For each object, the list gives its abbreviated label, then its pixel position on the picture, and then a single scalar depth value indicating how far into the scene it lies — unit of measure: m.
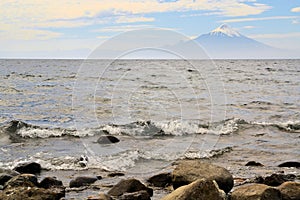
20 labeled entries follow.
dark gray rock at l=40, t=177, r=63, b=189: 9.05
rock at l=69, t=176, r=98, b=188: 9.33
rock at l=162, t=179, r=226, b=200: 6.57
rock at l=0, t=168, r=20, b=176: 9.59
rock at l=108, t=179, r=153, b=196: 8.10
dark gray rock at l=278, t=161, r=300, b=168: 11.68
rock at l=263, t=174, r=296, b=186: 8.94
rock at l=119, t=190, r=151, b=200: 7.68
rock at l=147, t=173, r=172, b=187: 9.34
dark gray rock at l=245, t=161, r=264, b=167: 11.78
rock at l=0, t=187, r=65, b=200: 7.25
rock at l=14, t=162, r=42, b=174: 10.79
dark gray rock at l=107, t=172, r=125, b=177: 10.59
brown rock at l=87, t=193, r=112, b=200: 7.32
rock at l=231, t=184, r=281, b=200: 7.01
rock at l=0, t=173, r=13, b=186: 9.12
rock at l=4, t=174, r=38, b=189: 8.15
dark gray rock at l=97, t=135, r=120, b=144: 15.50
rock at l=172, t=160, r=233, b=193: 8.36
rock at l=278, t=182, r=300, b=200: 7.56
